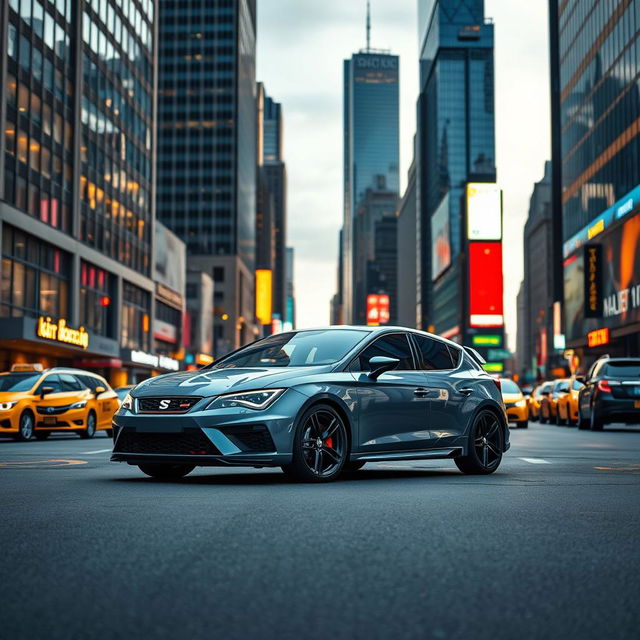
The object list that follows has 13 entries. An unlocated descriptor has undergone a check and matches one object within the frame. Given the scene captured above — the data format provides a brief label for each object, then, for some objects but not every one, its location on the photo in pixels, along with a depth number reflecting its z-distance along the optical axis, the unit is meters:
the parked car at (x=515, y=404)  31.53
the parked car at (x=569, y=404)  32.50
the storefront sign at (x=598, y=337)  69.44
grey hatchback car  9.75
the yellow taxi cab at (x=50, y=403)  22.84
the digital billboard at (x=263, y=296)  183.62
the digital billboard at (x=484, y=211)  122.50
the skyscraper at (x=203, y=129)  159.50
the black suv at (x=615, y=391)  26.48
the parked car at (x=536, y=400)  40.58
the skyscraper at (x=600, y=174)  62.84
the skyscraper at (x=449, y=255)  169.25
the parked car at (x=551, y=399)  35.69
